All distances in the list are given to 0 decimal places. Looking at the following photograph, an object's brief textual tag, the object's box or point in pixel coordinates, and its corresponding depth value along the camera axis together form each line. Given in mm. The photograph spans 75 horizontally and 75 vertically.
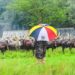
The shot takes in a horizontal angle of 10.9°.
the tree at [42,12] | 60969
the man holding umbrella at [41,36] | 10359
